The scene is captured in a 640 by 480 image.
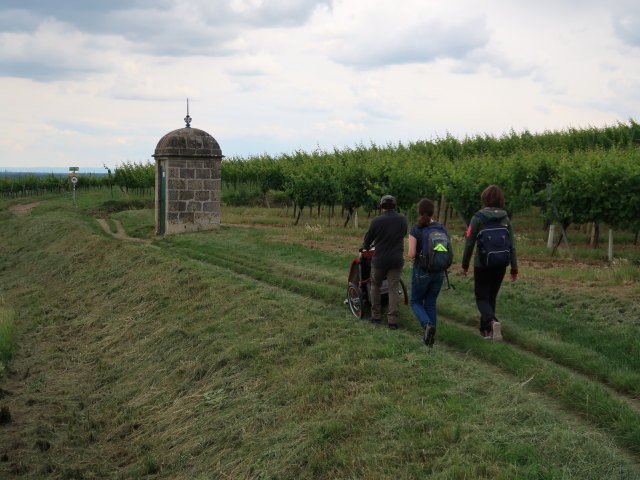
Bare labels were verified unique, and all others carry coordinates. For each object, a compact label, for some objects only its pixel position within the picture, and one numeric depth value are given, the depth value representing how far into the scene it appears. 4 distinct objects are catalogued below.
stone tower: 23.58
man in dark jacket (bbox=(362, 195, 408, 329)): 9.65
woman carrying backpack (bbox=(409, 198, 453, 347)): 8.80
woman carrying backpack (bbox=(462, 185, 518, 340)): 8.91
